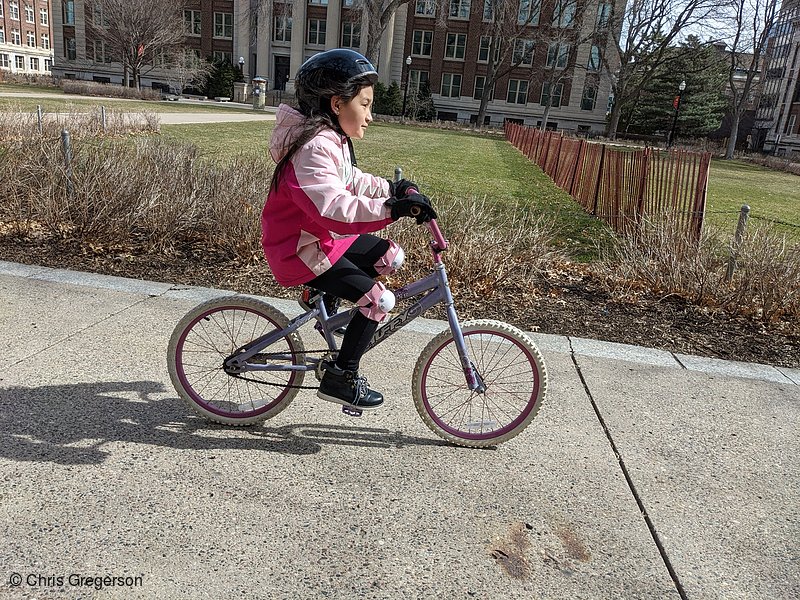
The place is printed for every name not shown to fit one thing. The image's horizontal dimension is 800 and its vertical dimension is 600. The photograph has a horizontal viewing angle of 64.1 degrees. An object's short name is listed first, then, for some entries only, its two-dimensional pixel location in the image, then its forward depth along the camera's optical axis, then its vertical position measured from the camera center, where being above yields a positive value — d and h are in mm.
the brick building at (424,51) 62781 +5570
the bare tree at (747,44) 41688 +6339
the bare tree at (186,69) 52781 +1801
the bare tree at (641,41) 48812 +7244
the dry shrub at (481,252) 6008 -1233
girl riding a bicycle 2770 -408
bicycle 3303 -1347
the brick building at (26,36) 90438 +5709
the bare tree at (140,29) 48531 +4367
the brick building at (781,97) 66500 +5279
